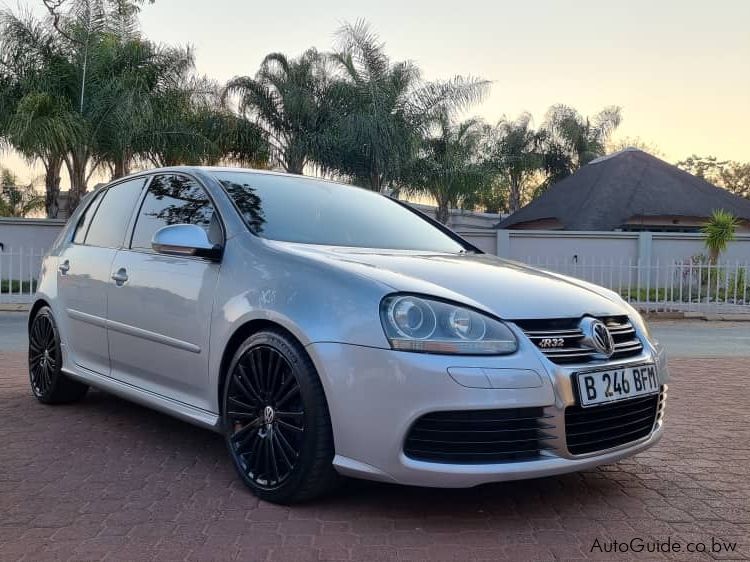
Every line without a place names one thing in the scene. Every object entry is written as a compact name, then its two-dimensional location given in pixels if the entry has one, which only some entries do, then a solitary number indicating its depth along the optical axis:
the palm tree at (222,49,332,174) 22.00
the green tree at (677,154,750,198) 57.01
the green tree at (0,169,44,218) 38.66
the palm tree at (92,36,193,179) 17.95
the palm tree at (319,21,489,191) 21.19
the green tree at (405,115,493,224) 23.16
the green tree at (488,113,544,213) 37.04
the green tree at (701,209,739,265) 18.73
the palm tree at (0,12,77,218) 17.06
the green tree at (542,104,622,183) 38.03
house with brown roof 26.78
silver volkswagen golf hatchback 2.93
